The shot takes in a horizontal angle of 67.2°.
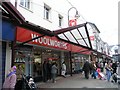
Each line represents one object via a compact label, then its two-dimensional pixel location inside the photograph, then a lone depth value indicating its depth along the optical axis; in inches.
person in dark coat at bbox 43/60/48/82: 285.8
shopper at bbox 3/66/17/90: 147.7
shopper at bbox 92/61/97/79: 336.4
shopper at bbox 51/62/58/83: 281.5
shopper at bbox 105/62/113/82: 303.2
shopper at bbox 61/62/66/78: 345.1
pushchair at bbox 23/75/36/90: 180.8
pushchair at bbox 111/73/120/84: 274.2
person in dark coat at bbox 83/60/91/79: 329.7
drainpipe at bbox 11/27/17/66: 191.2
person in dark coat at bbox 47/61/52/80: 293.5
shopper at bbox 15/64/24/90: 185.5
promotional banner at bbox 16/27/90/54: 204.7
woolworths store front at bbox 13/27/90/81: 217.0
